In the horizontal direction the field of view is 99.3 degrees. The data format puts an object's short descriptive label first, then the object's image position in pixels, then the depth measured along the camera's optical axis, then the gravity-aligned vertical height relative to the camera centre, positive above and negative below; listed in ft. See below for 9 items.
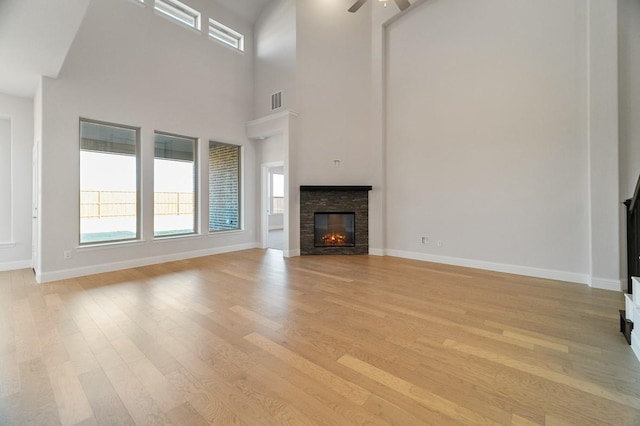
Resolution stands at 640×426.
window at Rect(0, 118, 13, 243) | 15.49 +1.93
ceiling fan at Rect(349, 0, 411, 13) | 13.57 +10.56
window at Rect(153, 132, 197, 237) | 17.94 +1.95
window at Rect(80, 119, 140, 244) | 15.18 +1.86
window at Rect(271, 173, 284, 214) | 38.93 +2.82
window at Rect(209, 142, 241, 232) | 20.84 +2.11
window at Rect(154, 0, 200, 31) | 18.12 +14.03
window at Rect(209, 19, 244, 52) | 20.67 +14.21
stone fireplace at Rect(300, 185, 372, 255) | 19.99 -0.08
